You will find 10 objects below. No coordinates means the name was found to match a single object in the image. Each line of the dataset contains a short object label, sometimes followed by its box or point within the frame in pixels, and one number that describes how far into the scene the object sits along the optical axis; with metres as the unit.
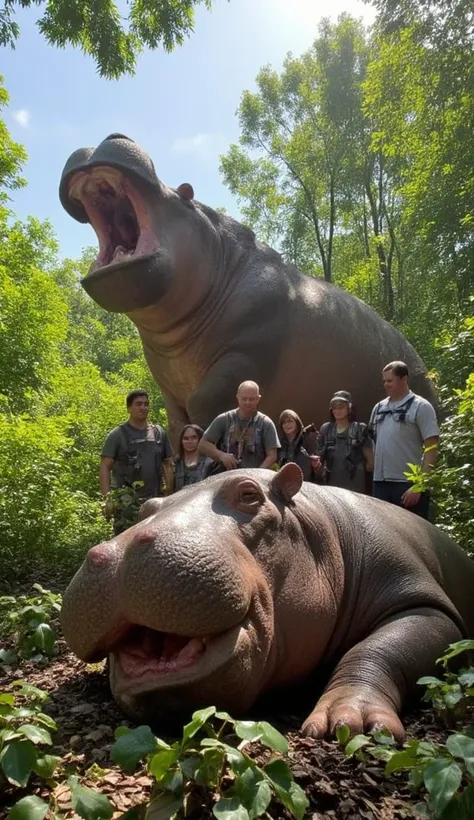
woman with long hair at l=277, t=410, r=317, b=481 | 5.60
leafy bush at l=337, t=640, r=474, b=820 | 1.65
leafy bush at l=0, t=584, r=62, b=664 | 3.40
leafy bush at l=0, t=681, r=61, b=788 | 1.81
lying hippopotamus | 2.32
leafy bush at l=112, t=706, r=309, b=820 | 1.72
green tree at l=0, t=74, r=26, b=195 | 17.33
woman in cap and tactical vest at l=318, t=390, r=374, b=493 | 5.74
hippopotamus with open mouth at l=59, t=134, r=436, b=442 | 5.47
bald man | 5.05
